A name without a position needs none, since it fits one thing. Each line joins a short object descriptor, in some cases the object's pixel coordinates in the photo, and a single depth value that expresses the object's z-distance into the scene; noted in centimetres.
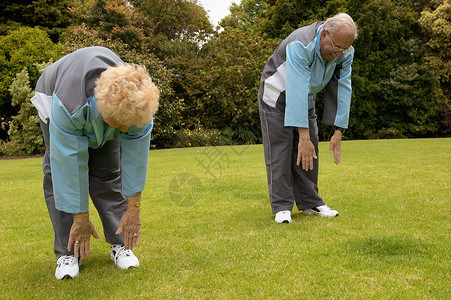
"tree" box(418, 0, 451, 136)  2327
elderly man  388
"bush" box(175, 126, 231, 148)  1655
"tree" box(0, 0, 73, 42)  2192
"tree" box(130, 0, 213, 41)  2173
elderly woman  232
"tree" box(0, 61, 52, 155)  1491
